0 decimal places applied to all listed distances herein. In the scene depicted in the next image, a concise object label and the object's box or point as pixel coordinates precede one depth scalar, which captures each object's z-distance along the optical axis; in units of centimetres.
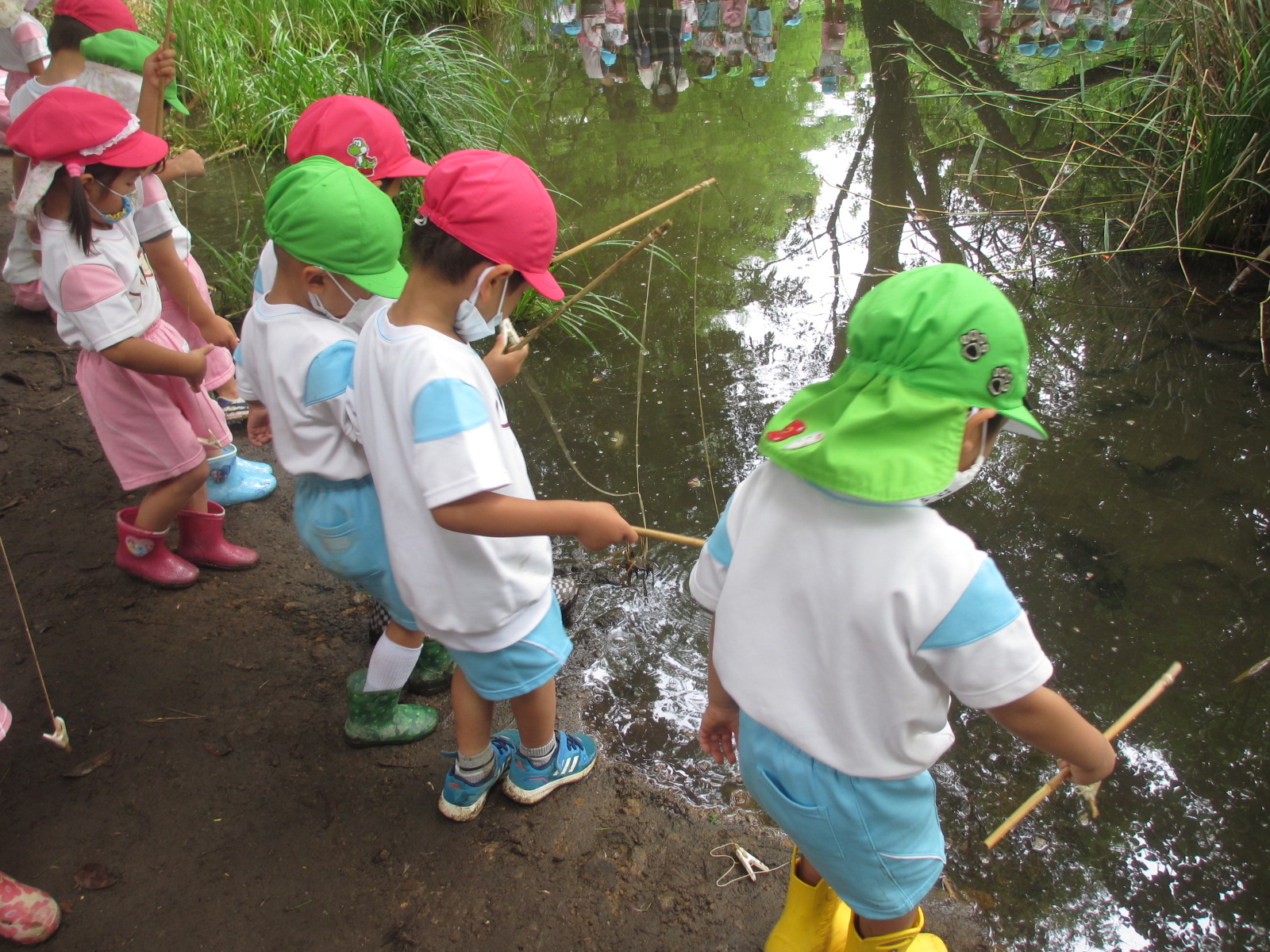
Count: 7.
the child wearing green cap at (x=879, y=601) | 106
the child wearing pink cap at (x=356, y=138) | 223
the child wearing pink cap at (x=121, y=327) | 212
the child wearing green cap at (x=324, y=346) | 173
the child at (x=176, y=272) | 267
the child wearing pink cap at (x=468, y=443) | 142
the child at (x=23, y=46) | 355
